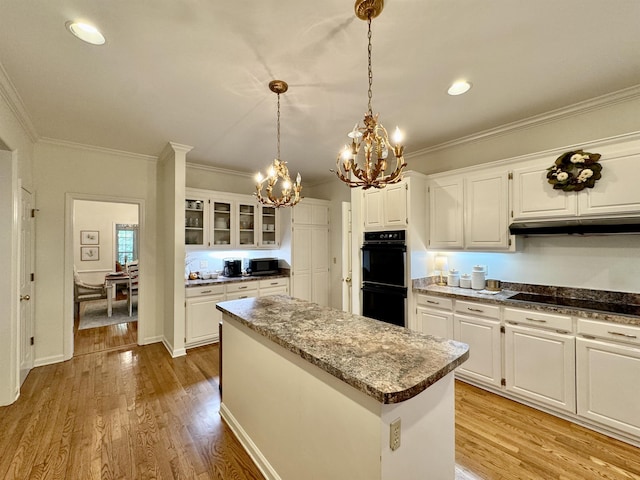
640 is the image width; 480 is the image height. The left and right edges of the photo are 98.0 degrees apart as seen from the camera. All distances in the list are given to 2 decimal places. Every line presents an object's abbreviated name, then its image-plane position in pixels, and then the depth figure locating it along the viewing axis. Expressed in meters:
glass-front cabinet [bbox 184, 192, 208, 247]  4.13
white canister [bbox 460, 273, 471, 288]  3.12
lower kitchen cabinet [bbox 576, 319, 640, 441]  1.96
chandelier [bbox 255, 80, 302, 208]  2.22
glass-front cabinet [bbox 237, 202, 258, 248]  4.65
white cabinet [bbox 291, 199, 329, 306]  4.89
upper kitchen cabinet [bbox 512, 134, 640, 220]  2.18
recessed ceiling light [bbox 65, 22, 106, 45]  1.61
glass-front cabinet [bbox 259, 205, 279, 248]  4.88
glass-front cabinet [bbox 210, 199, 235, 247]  4.33
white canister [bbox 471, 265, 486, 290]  3.01
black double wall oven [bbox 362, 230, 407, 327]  3.24
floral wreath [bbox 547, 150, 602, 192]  2.31
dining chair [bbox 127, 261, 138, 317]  5.40
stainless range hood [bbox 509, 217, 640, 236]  2.12
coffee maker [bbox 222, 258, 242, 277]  4.52
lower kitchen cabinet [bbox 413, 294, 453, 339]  2.92
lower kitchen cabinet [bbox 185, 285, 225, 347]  3.80
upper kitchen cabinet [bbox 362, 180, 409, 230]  3.28
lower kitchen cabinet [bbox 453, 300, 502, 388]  2.60
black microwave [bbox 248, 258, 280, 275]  4.75
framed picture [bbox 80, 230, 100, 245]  6.94
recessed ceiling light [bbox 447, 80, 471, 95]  2.21
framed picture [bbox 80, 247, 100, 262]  6.96
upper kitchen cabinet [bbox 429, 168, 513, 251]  2.82
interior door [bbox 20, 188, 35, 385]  2.81
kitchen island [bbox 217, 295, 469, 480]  1.10
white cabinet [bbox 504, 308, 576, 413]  2.22
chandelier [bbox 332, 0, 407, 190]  1.44
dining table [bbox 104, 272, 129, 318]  5.39
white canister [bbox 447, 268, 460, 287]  3.22
